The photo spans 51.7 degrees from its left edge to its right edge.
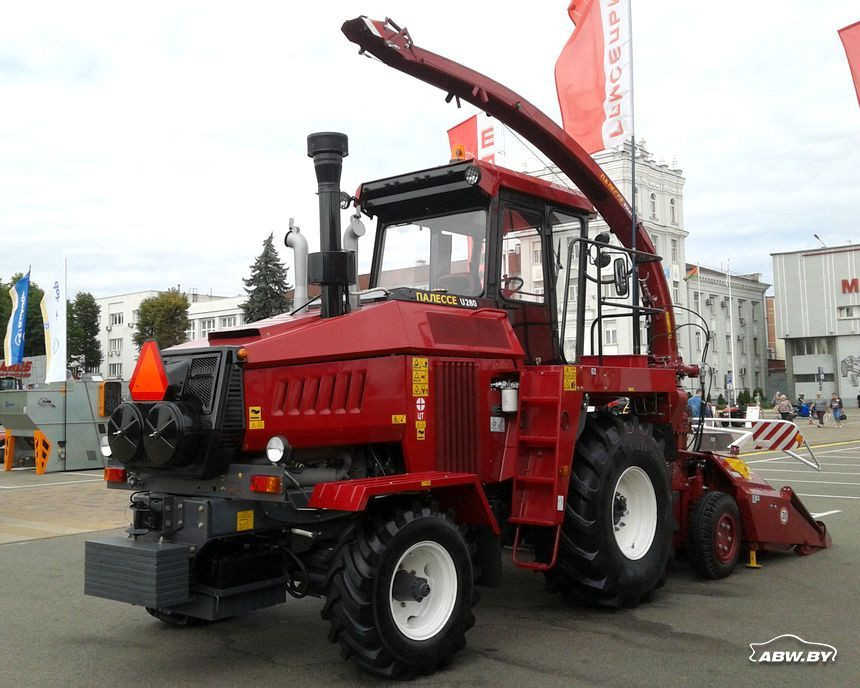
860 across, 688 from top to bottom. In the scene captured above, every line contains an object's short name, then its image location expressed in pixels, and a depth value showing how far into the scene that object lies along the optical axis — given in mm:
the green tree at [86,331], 78000
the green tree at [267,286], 35844
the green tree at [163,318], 66375
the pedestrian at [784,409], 33906
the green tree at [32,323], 63250
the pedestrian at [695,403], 16570
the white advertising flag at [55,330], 20578
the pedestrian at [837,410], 37938
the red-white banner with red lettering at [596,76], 10906
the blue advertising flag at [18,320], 25094
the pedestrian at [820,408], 36906
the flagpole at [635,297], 7712
